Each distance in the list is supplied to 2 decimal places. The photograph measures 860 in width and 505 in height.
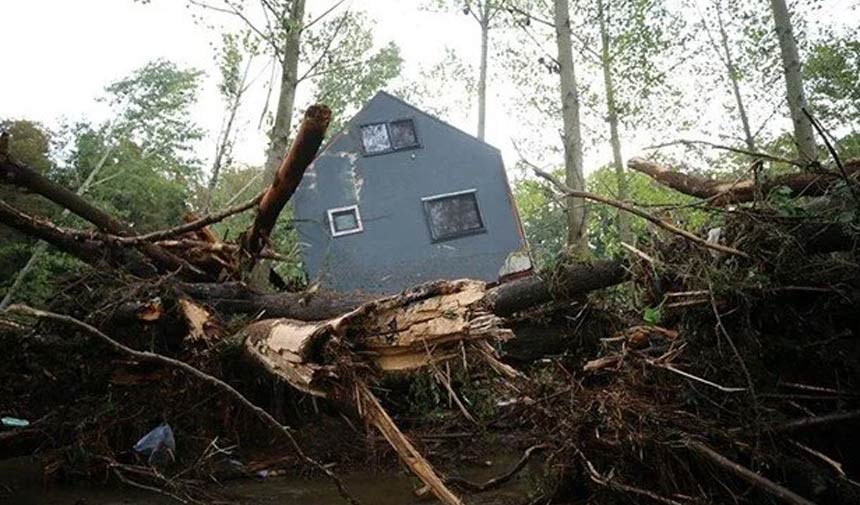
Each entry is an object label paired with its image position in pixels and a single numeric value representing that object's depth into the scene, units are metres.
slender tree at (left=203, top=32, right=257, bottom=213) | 9.75
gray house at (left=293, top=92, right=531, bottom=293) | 12.92
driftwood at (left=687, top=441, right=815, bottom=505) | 2.15
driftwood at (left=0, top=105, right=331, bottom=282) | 4.00
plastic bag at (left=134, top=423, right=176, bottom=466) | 4.08
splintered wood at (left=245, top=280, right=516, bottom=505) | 2.20
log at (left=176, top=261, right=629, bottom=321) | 4.15
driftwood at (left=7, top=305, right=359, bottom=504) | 2.36
